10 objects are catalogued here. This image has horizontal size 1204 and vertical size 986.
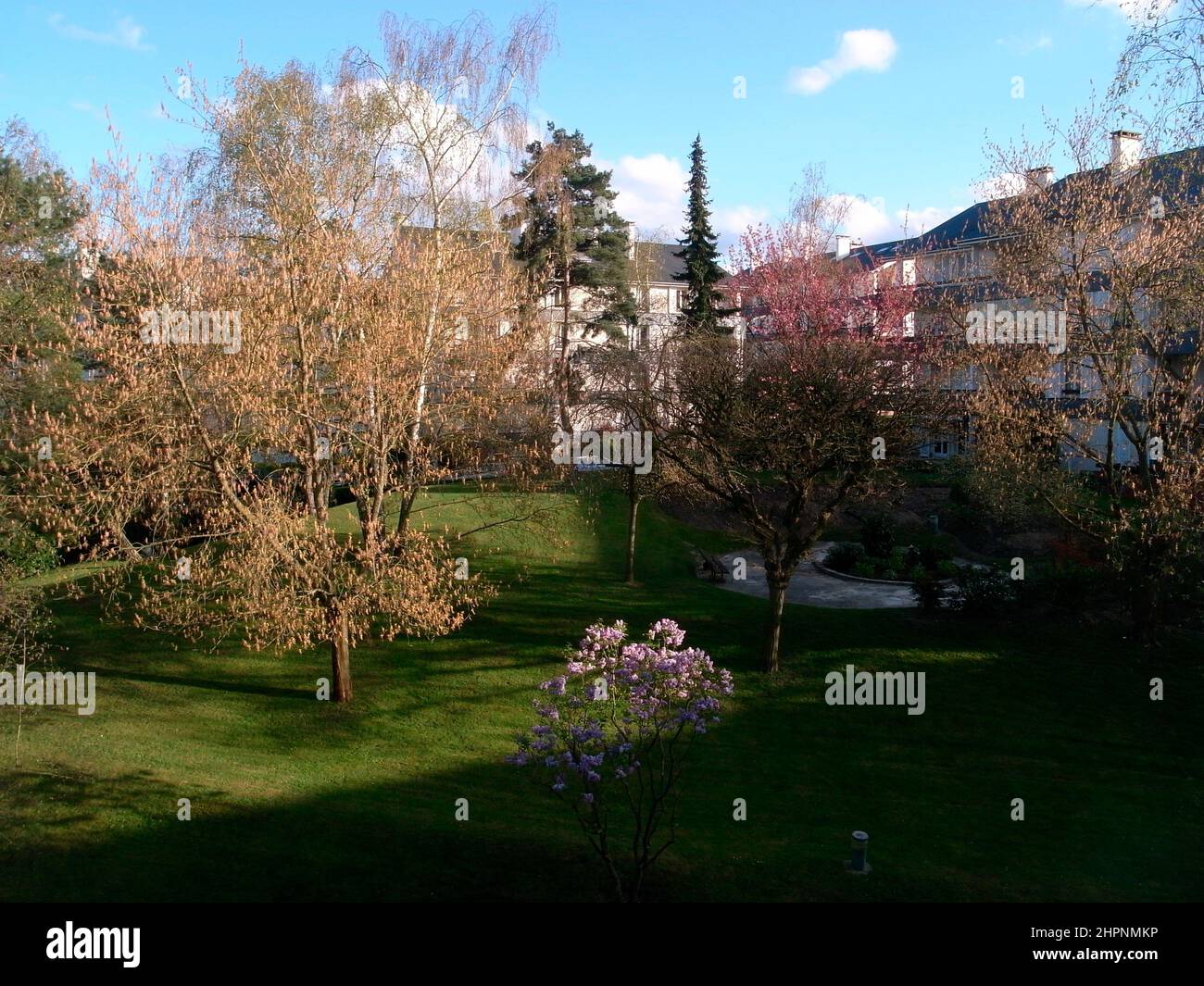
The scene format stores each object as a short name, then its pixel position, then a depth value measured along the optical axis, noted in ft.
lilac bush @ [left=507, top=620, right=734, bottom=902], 27.07
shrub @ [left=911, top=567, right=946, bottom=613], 61.52
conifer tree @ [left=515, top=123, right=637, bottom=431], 107.04
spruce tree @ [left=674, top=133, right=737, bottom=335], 111.75
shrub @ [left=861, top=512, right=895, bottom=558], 80.38
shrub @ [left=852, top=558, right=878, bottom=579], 76.43
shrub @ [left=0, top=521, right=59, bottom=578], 48.83
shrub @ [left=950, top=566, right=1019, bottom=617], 60.85
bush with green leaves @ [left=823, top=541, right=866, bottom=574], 78.38
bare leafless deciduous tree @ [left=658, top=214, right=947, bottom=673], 51.08
